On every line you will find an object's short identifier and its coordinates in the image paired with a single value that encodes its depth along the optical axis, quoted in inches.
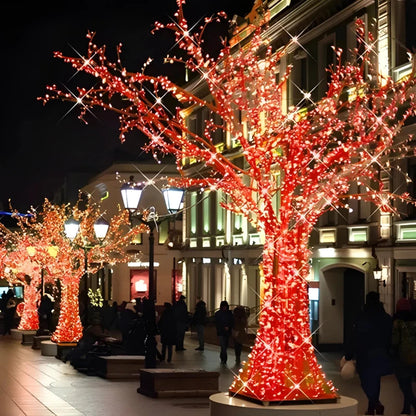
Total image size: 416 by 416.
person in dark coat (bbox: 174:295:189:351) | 1346.0
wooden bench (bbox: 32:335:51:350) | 1354.6
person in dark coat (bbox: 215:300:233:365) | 1133.1
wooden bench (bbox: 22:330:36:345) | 1451.8
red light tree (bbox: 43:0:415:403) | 508.4
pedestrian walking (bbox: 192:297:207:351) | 1368.1
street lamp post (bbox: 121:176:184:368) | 859.4
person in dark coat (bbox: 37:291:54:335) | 1441.9
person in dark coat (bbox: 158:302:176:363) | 1155.9
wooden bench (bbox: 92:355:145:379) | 904.8
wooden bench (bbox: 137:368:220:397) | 755.4
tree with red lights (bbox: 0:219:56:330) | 1576.0
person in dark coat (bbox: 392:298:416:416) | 609.3
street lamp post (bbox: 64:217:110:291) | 1144.2
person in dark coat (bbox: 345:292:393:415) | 617.3
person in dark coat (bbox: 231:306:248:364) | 1145.4
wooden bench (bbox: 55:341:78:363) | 1137.3
